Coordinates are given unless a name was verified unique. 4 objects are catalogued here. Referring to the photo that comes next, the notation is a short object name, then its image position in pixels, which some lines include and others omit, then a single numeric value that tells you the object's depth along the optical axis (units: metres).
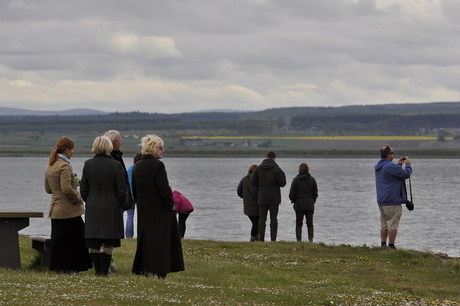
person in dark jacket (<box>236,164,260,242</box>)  32.83
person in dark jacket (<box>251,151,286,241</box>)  31.27
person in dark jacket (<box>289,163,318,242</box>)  32.62
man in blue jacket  27.39
